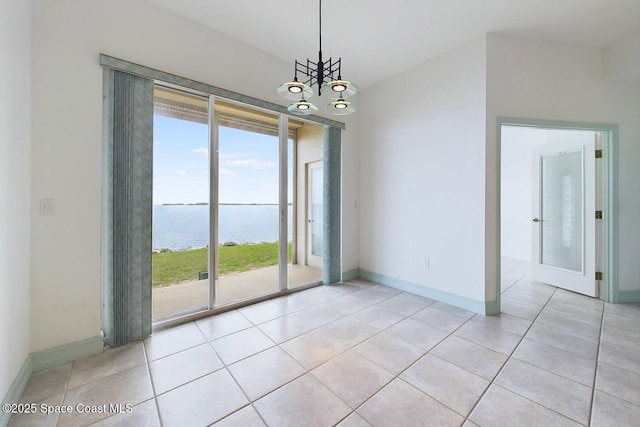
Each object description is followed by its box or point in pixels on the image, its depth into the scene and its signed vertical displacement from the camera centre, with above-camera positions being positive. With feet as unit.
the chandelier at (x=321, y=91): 6.05 +2.98
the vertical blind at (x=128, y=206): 7.40 +0.24
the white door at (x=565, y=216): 11.36 -0.05
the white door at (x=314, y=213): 16.37 +0.08
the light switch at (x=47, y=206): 6.48 +0.19
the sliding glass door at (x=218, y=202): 9.17 +0.48
